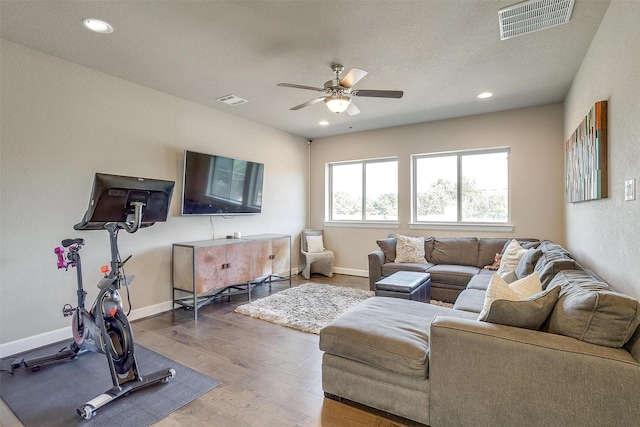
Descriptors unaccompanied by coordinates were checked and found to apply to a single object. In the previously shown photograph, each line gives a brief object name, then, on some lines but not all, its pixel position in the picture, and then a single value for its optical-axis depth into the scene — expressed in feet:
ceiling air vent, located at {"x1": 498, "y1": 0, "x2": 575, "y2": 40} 7.21
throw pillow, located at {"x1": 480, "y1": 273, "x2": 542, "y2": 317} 6.01
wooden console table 12.23
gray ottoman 10.48
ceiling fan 9.23
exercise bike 6.92
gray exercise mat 6.31
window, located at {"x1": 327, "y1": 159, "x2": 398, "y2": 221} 18.72
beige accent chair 18.78
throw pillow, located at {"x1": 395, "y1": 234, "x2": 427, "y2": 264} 15.28
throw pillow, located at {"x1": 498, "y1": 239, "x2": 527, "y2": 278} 10.78
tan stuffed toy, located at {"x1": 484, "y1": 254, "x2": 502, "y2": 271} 13.35
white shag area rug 11.56
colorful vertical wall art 7.30
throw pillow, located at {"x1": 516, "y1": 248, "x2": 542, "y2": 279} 9.12
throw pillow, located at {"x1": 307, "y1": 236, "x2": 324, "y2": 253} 19.19
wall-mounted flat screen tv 13.41
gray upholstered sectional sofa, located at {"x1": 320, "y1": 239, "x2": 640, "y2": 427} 4.45
